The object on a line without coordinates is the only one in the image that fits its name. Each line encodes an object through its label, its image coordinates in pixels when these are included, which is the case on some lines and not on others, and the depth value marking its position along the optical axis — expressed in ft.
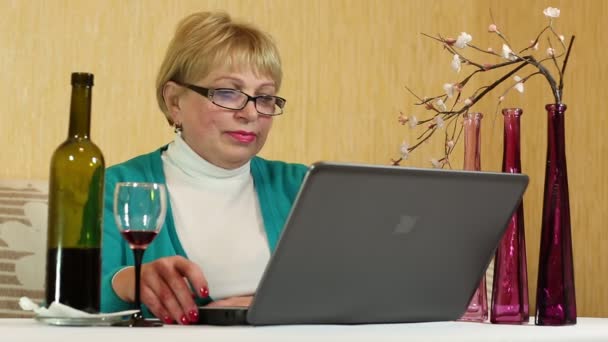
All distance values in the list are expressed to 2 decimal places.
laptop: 6.52
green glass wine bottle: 6.92
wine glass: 6.91
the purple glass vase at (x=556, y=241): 7.63
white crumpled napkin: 6.63
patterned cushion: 10.51
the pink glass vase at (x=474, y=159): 7.76
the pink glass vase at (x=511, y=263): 7.68
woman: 10.09
